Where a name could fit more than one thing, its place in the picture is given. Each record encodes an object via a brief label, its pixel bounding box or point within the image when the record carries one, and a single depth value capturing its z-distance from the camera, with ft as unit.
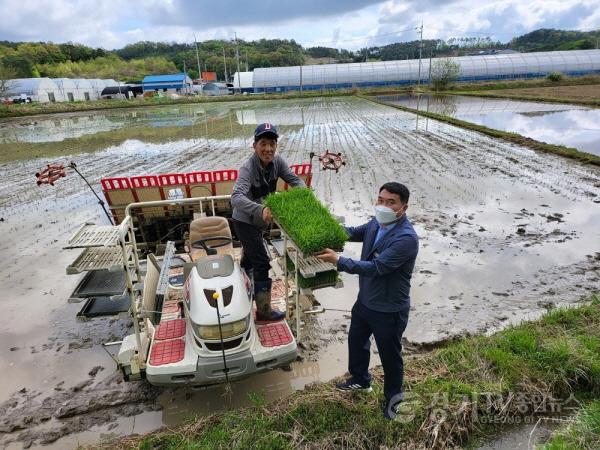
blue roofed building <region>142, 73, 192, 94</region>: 240.53
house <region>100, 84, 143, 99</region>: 208.52
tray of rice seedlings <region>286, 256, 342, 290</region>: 11.64
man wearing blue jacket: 8.84
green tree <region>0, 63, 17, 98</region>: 130.35
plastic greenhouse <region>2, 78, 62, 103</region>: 180.75
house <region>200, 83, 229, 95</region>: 235.40
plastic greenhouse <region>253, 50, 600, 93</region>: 180.96
